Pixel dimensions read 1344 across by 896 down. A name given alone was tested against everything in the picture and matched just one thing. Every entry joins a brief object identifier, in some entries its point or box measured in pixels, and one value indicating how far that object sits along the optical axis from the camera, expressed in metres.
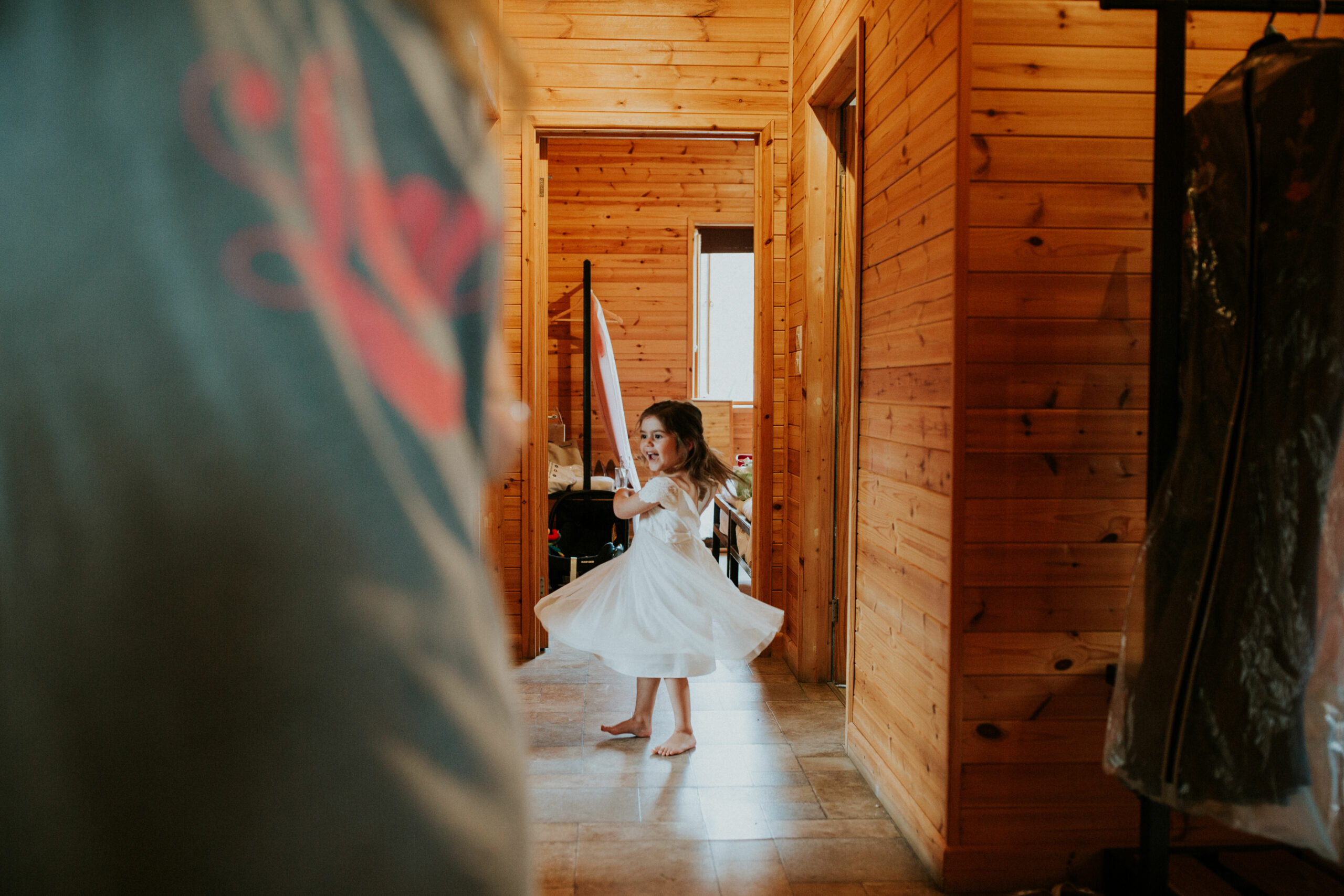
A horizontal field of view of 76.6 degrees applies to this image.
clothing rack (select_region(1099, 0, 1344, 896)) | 1.36
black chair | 4.52
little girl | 2.62
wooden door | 3.13
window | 6.95
